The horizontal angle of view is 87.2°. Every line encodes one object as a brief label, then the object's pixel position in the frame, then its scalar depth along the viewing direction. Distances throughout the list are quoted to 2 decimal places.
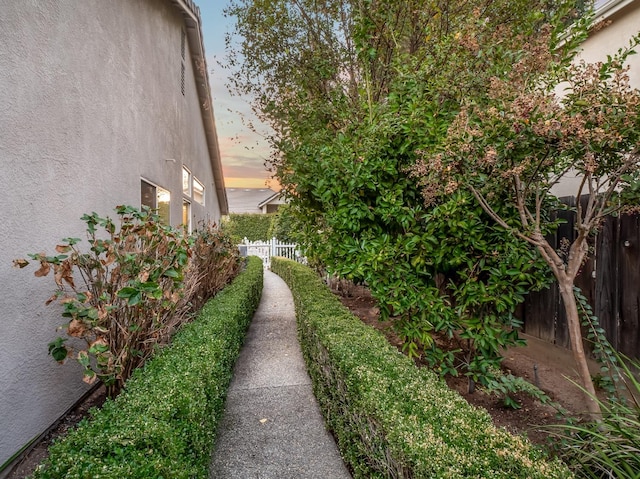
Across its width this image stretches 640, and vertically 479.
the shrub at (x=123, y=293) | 2.44
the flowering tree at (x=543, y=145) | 2.23
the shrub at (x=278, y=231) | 18.00
